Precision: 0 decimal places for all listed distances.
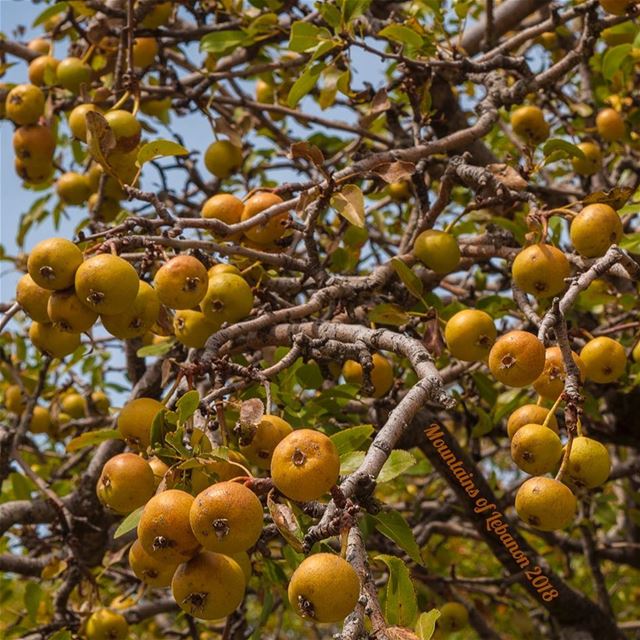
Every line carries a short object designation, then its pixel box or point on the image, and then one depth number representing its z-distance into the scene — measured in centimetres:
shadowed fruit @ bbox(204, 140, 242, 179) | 354
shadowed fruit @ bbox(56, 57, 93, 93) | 359
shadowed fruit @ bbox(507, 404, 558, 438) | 204
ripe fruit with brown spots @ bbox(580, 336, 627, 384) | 239
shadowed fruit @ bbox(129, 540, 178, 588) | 181
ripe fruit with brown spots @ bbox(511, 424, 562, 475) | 184
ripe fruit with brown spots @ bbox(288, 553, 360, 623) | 130
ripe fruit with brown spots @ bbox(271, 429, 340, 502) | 148
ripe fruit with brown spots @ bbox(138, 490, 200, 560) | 157
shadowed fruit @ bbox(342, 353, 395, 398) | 273
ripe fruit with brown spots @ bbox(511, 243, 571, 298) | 219
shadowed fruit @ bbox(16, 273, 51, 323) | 214
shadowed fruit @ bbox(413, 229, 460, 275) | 261
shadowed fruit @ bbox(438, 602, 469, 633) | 397
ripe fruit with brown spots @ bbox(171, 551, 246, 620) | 165
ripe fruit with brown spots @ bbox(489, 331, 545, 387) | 195
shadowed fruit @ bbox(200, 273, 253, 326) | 233
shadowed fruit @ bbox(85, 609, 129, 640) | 280
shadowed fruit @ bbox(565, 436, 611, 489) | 188
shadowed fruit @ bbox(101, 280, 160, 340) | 215
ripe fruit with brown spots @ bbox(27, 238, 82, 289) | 195
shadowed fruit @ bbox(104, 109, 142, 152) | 262
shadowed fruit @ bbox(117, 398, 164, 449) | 203
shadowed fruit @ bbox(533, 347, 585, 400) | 212
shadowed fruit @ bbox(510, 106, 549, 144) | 366
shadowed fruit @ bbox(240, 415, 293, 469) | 183
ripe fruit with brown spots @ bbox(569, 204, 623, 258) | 221
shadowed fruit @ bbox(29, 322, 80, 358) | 223
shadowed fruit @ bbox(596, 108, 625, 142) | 396
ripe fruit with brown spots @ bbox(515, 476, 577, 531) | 174
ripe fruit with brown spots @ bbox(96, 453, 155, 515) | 182
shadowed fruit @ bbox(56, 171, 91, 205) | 383
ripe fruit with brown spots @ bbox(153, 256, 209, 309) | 212
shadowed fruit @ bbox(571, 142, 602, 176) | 355
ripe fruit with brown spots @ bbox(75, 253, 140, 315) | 193
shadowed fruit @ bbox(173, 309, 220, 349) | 246
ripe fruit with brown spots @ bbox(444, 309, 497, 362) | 229
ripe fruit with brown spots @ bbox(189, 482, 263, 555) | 148
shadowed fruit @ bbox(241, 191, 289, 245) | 260
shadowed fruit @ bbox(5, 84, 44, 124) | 346
